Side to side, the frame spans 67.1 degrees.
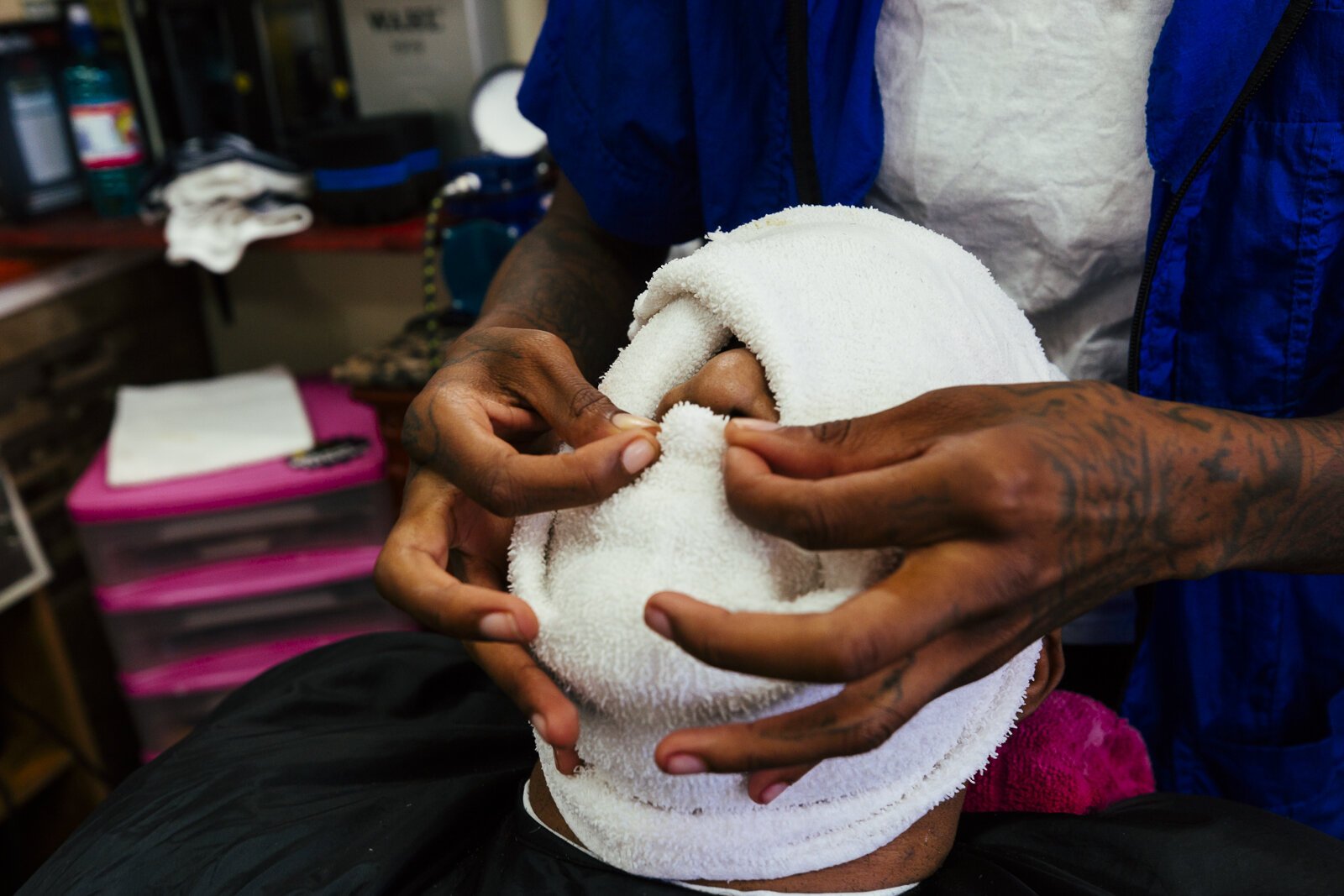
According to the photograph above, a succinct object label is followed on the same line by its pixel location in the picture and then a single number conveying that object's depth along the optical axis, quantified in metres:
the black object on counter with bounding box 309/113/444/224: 1.77
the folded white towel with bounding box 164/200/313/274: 1.79
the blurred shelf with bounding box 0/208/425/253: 1.73
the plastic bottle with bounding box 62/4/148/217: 1.98
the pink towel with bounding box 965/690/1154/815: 0.82
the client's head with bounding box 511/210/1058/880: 0.59
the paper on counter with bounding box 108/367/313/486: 1.77
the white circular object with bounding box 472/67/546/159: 1.78
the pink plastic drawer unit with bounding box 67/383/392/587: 1.72
